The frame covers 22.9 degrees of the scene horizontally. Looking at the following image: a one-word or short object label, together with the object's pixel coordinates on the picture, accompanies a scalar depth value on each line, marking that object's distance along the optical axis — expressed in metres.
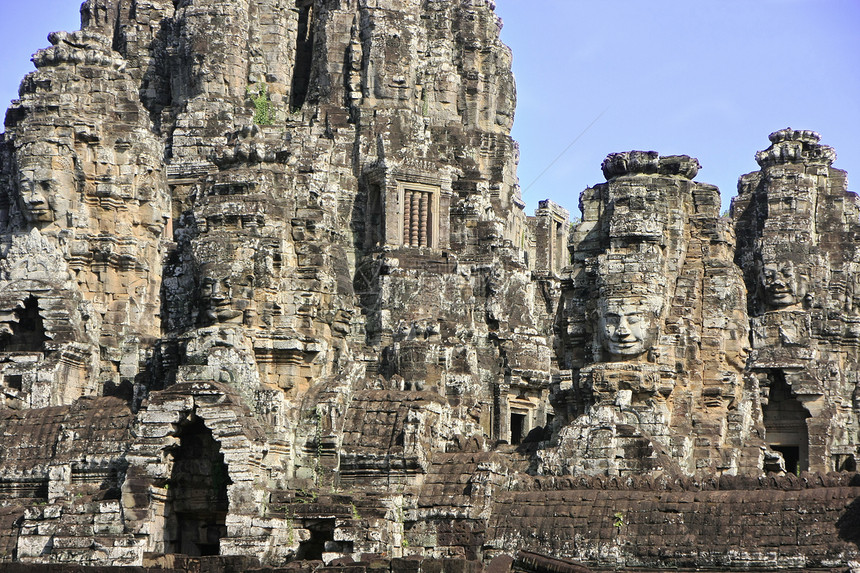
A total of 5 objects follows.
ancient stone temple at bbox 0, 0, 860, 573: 42.94
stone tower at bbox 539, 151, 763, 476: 45.66
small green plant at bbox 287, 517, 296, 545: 42.88
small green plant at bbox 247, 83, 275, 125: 62.69
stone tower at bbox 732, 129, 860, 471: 59.62
